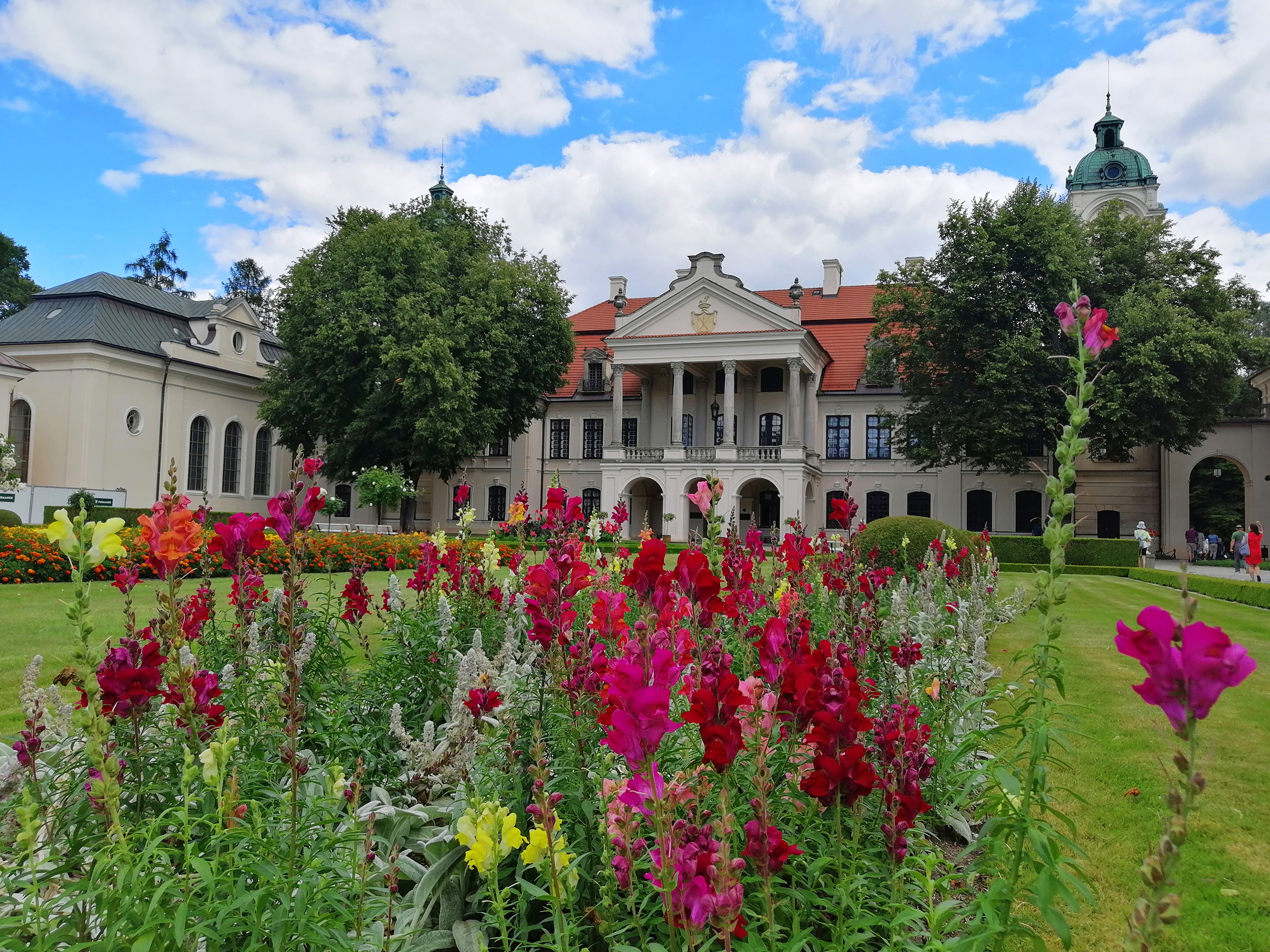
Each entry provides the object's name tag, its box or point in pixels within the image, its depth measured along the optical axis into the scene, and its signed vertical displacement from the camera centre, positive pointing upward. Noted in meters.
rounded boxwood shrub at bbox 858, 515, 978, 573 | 13.97 -0.29
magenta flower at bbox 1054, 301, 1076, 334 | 2.21 +0.55
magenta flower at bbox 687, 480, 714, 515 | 3.90 +0.09
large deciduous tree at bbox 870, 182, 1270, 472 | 25.09 +6.06
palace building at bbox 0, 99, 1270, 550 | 29.12 +3.75
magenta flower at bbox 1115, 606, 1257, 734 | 1.14 -0.19
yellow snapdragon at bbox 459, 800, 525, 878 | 1.83 -0.72
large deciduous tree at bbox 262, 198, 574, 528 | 27.09 +5.72
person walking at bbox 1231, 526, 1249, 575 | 23.06 -0.58
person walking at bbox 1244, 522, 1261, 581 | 18.44 -0.65
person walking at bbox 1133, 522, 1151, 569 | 23.66 -0.54
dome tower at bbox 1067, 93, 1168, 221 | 41.50 +17.58
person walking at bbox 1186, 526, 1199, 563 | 28.33 -0.55
